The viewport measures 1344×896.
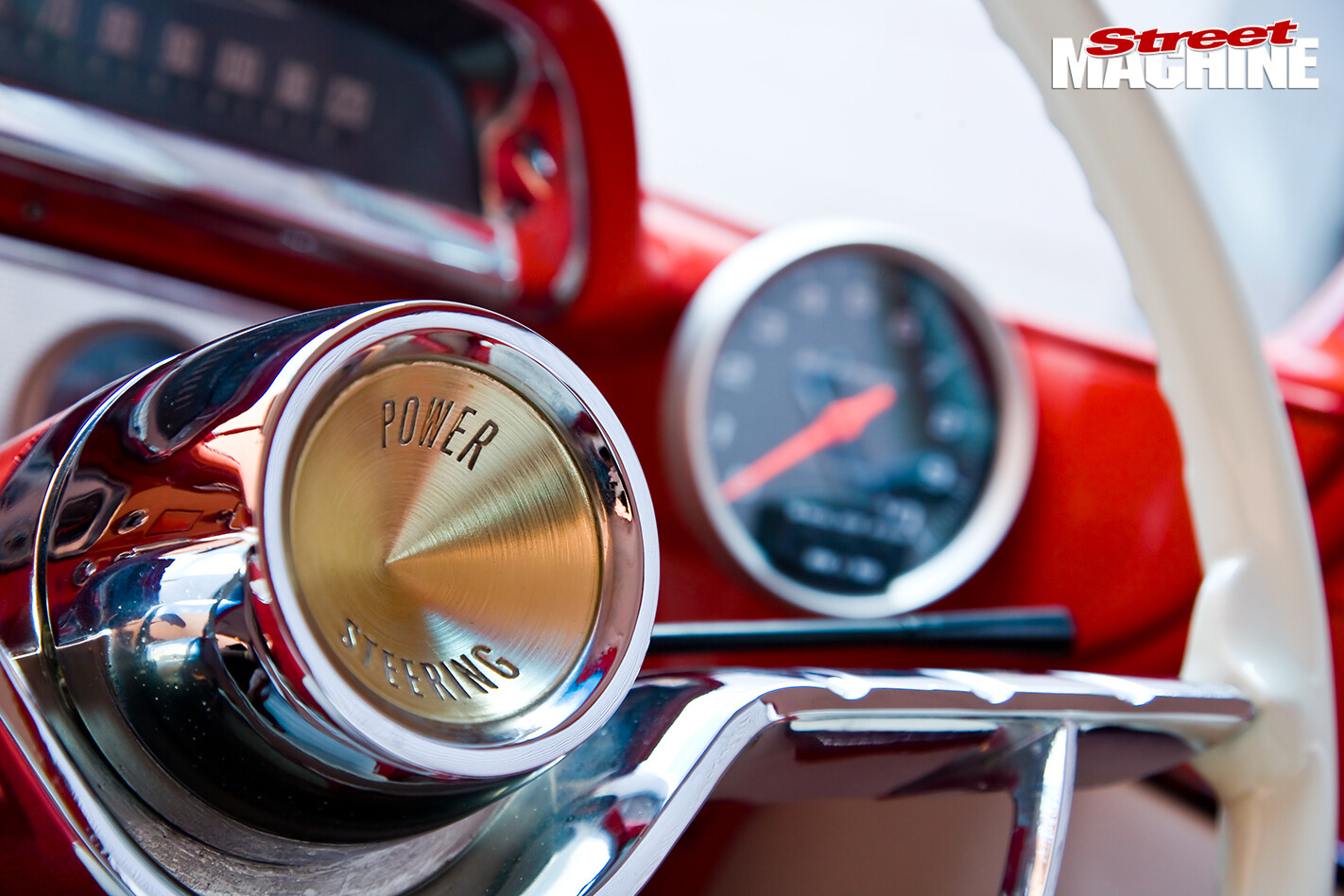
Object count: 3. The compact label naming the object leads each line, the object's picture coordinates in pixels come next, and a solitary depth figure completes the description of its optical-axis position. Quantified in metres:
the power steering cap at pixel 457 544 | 0.26
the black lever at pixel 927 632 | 0.56
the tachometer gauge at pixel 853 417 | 0.93
